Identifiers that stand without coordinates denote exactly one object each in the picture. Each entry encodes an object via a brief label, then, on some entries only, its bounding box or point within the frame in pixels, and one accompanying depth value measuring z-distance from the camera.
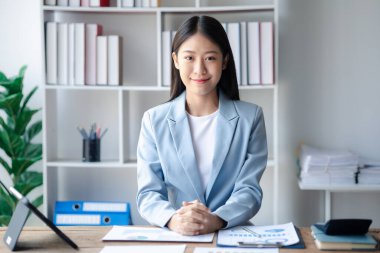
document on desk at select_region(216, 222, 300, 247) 1.69
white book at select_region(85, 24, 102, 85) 3.22
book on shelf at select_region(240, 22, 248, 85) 3.15
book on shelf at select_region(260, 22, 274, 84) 3.14
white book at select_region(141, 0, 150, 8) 3.19
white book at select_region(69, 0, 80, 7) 3.21
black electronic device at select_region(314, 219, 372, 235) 1.68
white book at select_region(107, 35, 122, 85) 3.21
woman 2.13
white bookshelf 3.29
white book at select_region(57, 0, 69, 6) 3.22
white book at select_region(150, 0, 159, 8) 3.18
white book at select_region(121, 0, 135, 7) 3.19
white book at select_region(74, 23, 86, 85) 3.21
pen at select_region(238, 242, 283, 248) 1.67
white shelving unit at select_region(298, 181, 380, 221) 3.08
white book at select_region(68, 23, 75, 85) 3.21
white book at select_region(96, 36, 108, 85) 3.21
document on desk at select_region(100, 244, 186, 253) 1.64
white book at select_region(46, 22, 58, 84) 3.21
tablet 1.64
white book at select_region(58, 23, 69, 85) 3.22
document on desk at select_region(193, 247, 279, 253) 1.63
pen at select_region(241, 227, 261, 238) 1.78
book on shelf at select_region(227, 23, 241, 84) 3.14
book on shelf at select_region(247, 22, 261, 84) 3.14
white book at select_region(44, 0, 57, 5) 3.22
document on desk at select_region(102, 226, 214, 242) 1.76
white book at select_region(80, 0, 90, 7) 3.21
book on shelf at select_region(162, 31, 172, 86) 3.20
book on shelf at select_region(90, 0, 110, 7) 3.20
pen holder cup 3.31
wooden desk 1.71
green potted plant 3.23
